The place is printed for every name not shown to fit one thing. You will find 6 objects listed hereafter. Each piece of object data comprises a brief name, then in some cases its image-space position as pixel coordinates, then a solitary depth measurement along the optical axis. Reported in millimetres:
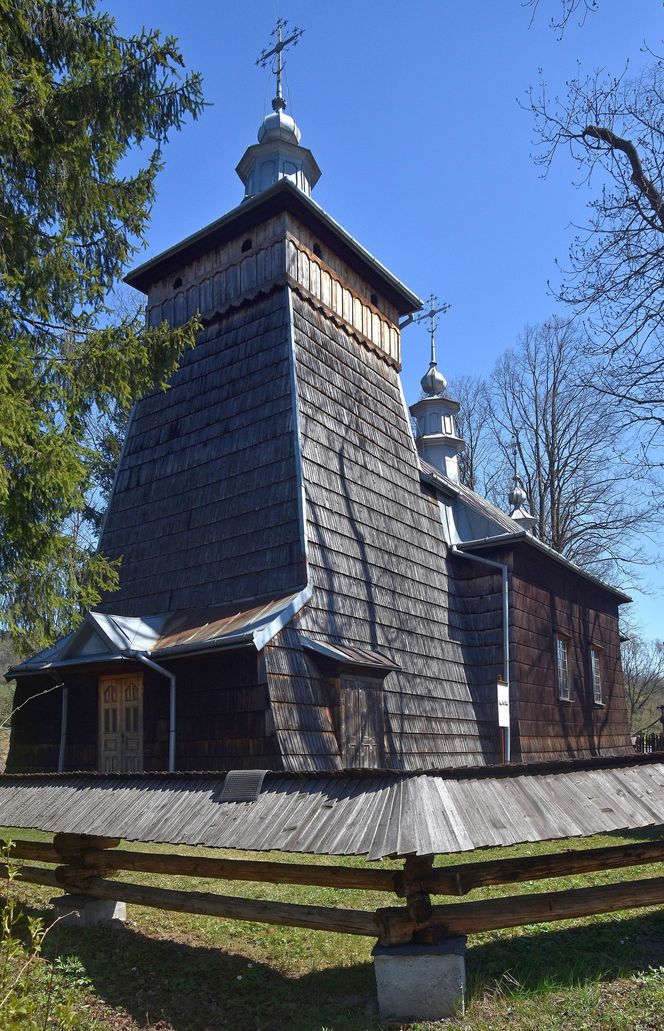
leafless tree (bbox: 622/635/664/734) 41688
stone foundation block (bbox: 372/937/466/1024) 4504
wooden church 10719
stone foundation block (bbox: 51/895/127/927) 6477
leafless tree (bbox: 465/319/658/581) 28672
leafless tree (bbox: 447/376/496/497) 34688
